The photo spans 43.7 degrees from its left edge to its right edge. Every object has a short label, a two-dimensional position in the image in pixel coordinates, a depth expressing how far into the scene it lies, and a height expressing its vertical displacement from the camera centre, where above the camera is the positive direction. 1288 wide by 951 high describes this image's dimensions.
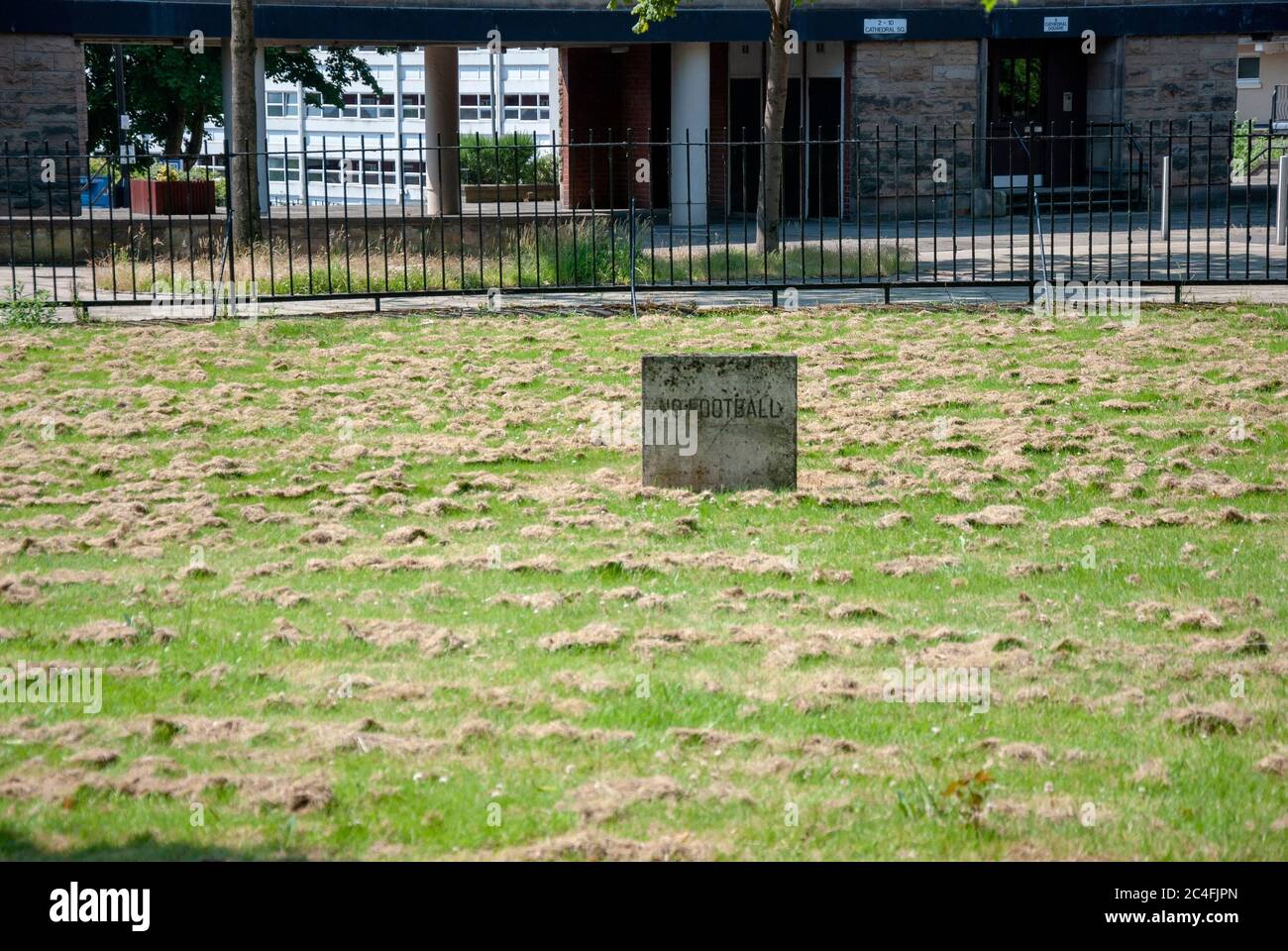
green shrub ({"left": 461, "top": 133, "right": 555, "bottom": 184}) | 35.91 +2.20
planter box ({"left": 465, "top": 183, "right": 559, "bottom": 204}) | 31.92 +1.43
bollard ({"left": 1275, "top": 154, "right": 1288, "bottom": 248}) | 19.98 +0.63
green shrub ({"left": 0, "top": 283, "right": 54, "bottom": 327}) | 15.99 -0.39
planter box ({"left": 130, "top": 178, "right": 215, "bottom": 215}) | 25.00 +1.10
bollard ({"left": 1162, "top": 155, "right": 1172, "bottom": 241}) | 17.03 +0.64
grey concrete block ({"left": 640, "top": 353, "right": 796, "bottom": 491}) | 9.52 -0.95
